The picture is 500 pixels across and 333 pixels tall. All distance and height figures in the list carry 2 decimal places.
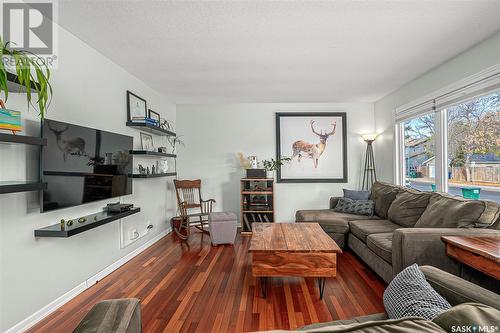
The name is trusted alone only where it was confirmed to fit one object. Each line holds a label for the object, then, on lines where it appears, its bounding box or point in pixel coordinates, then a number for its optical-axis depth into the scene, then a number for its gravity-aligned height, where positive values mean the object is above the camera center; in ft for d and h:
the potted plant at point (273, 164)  16.55 +0.29
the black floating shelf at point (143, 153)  11.47 +0.77
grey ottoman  13.29 -3.06
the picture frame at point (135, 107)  11.57 +2.94
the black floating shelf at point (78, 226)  6.79 -1.60
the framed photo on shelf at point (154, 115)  13.81 +2.99
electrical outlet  11.50 -2.93
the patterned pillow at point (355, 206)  13.05 -1.99
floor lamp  16.87 +0.00
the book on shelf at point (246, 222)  15.71 -3.24
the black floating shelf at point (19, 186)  5.34 -0.36
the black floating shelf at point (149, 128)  11.51 +1.99
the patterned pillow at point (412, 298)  3.33 -1.79
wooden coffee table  7.74 -2.77
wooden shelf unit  15.64 -2.06
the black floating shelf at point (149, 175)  11.40 -0.28
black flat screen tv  6.92 +0.14
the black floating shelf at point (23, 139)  5.25 +0.67
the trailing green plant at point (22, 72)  4.72 +1.86
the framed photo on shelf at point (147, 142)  13.07 +1.42
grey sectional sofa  7.30 -2.18
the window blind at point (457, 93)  8.41 +2.87
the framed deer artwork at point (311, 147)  17.08 +1.40
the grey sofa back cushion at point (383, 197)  12.34 -1.44
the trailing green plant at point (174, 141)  16.57 +1.84
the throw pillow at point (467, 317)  2.18 -1.30
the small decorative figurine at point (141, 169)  12.28 +0.01
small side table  5.56 -1.97
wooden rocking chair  14.79 -2.16
